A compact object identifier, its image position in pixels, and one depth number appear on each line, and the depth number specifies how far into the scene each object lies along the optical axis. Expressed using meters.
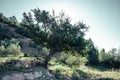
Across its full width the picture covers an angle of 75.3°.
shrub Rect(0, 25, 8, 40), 26.41
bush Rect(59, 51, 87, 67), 14.60
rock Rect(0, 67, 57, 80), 8.41
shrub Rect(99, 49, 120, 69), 25.48
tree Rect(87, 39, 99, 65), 27.27
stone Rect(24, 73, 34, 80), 9.13
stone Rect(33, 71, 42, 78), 9.61
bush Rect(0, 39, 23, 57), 14.69
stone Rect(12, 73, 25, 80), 8.60
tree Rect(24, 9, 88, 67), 11.40
